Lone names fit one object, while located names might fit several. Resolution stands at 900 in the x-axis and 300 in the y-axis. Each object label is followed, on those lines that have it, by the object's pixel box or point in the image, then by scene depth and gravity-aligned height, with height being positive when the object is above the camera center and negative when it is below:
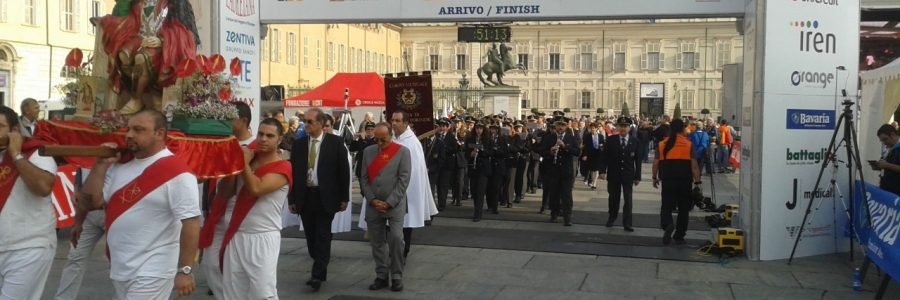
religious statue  5.05 +0.44
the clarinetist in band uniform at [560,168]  12.27 -0.75
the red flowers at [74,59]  5.18 +0.37
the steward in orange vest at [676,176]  10.47 -0.72
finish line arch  9.18 +0.42
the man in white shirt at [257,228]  5.00 -0.71
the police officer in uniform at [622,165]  11.69 -0.66
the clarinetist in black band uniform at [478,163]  12.84 -0.72
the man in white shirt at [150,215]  4.01 -0.51
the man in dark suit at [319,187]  7.55 -0.67
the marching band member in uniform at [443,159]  13.64 -0.68
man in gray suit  7.49 -0.78
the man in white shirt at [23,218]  4.45 -0.60
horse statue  31.75 +2.26
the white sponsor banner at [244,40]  10.39 +1.07
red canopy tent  23.61 +0.80
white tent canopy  10.56 +0.31
